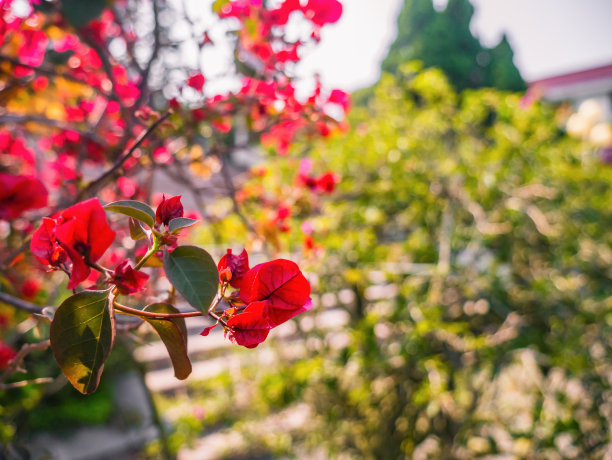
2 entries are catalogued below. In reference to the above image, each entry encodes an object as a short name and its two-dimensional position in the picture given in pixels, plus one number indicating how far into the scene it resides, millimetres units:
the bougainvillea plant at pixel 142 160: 354
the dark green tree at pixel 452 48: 12867
